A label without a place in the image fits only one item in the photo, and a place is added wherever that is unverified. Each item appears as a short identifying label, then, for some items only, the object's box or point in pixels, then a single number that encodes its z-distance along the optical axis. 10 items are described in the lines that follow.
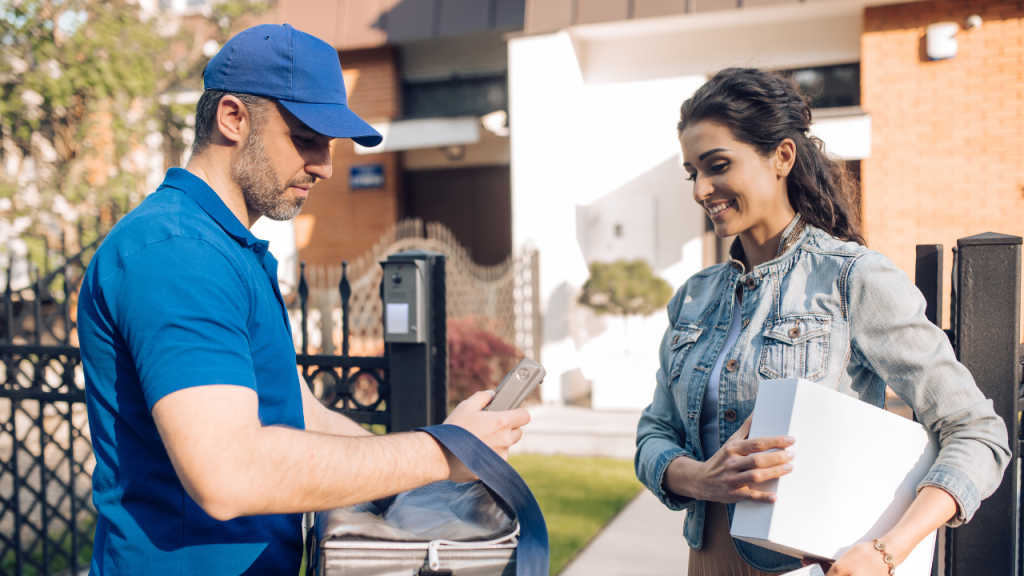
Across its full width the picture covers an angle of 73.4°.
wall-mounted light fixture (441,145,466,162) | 9.23
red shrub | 6.80
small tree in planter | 7.45
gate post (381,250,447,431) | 2.61
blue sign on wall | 9.45
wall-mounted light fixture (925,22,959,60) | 6.82
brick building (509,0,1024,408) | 6.88
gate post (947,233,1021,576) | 1.96
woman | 1.41
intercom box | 2.60
